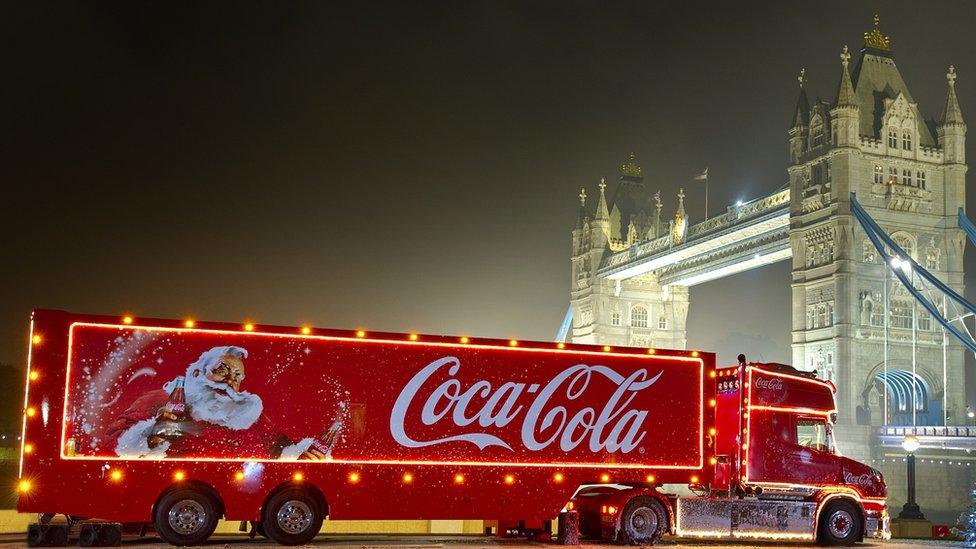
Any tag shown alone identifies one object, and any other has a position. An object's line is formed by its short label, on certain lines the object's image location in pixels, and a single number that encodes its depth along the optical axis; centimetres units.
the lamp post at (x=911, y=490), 2814
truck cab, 1920
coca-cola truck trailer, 1652
